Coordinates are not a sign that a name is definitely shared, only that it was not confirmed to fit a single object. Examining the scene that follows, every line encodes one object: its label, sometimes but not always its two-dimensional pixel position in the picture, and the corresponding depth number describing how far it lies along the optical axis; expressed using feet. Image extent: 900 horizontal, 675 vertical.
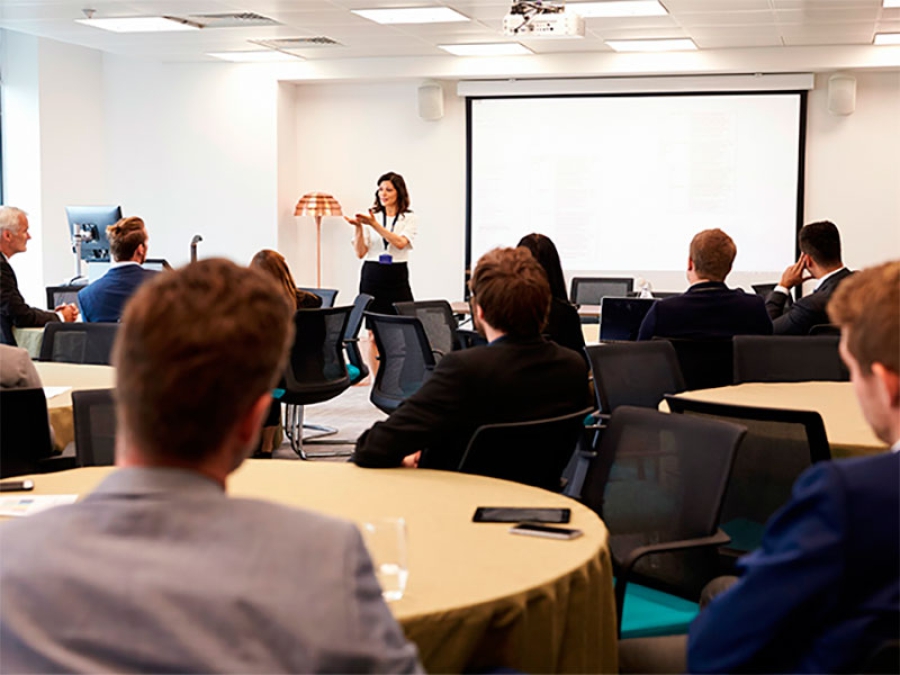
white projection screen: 36.94
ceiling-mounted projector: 25.02
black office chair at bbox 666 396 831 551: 10.18
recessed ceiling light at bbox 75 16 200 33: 31.30
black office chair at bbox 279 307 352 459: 21.17
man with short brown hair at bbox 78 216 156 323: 20.16
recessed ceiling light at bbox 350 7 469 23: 29.07
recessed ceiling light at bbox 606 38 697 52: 33.91
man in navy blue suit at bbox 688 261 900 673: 5.28
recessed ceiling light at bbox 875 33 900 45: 32.30
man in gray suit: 3.97
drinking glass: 6.48
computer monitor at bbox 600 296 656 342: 22.93
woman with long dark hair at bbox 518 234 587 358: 17.93
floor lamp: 38.40
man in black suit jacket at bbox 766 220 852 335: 18.86
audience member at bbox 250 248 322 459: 19.77
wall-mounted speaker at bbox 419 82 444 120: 38.58
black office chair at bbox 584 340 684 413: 14.88
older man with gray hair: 21.29
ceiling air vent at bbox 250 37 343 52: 34.37
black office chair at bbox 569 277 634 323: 31.81
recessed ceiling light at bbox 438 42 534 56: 34.81
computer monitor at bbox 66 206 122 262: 30.01
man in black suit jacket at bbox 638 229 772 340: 17.10
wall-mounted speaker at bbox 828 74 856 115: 35.32
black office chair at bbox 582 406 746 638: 9.17
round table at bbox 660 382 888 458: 10.96
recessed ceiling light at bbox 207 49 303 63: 37.09
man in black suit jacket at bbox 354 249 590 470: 9.98
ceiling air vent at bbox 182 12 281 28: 30.53
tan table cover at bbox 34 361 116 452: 13.07
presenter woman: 29.91
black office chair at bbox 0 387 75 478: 11.55
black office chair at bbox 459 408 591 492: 10.09
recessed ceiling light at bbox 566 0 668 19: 27.68
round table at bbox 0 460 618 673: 6.38
